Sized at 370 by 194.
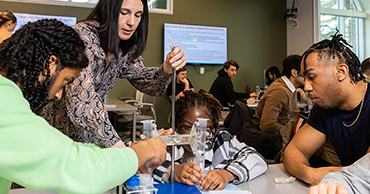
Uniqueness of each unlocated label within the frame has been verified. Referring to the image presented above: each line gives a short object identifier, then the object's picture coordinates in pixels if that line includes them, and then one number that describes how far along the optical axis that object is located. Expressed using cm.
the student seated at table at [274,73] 474
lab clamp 94
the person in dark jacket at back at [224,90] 511
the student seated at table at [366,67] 283
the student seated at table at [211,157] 113
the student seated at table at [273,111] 272
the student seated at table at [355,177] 100
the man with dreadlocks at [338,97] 134
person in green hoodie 57
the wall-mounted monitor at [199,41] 602
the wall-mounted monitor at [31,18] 525
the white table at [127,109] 383
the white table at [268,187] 111
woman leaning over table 115
